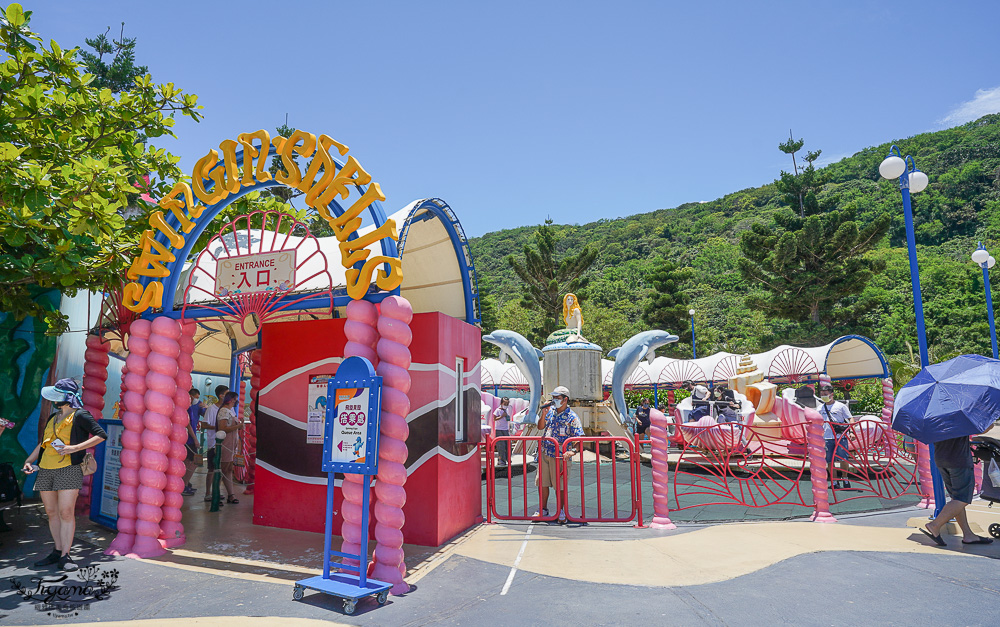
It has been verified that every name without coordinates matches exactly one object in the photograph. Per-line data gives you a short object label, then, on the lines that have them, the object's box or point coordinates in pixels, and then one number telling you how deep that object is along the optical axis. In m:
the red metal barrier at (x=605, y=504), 7.49
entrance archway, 5.12
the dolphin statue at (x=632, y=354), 15.51
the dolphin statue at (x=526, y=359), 14.77
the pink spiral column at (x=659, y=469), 7.38
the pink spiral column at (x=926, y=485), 8.29
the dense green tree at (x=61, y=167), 5.91
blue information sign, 4.71
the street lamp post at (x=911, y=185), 7.29
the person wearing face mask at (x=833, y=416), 9.89
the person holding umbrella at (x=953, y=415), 5.62
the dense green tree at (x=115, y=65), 25.70
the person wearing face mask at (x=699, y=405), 14.29
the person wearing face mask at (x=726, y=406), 13.32
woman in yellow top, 5.30
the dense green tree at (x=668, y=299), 39.78
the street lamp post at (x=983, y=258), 15.04
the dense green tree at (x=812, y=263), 29.11
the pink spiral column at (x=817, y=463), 7.66
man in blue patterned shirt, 7.68
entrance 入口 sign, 6.63
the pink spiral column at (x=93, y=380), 8.29
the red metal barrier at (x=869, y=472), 9.32
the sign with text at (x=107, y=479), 7.22
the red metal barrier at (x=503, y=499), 7.68
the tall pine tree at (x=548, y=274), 36.06
